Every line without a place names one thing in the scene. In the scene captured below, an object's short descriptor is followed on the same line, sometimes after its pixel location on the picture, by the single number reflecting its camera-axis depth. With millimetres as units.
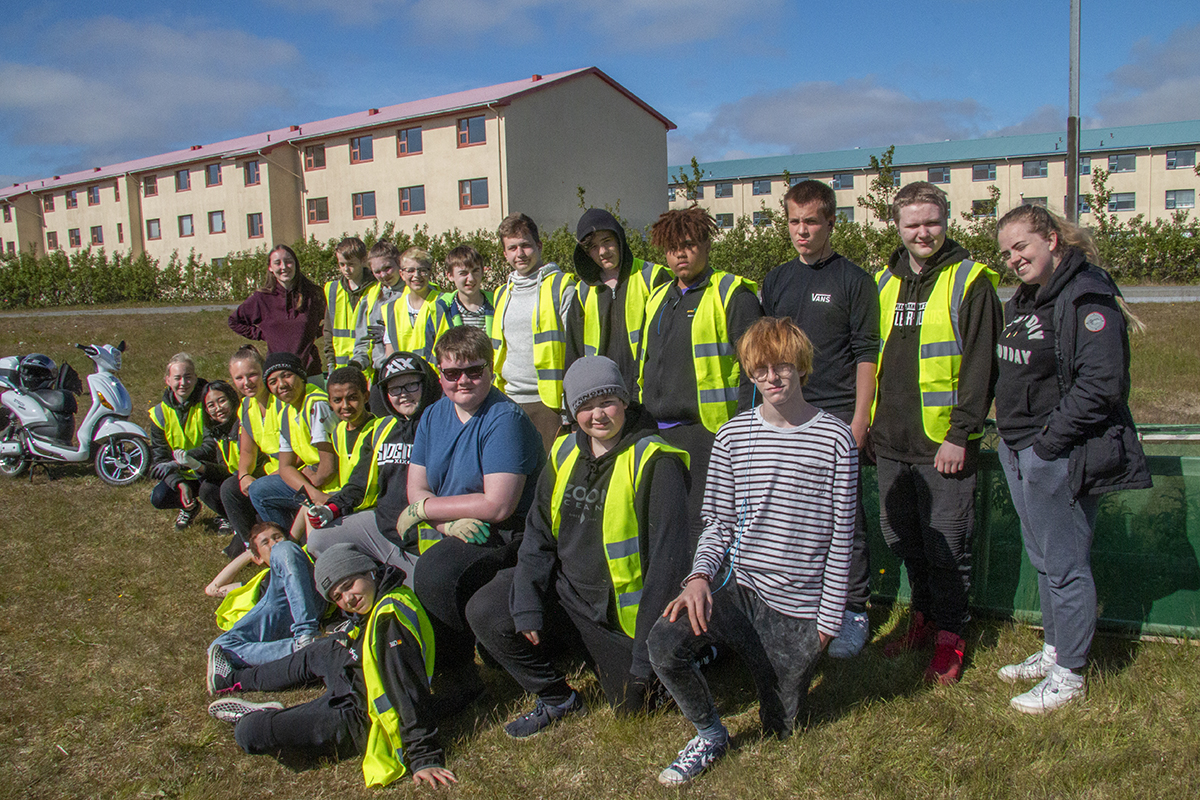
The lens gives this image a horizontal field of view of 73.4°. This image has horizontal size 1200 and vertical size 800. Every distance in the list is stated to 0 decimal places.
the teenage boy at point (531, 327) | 4938
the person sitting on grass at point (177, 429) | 6465
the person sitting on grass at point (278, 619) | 4055
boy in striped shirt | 2980
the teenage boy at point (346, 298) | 6453
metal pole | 9344
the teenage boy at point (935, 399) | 3441
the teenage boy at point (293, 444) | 5195
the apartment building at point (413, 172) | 33969
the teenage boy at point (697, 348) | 3963
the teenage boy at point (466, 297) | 5852
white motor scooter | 8133
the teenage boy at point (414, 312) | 5977
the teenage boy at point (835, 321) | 3738
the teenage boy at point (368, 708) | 3146
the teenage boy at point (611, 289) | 4586
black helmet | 8750
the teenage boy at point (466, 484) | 3598
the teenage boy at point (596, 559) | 3189
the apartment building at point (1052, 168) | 48594
